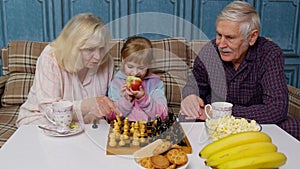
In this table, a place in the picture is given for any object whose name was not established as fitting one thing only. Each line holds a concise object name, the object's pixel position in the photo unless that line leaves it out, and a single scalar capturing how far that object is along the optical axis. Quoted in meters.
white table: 1.00
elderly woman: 1.47
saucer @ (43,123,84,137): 1.20
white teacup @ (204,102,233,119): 1.21
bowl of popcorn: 1.02
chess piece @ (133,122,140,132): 1.16
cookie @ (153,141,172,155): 0.97
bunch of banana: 0.81
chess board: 1.07
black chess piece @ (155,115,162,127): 1.19
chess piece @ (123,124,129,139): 1.11
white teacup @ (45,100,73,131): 1.21
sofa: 2.05
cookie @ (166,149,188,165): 0.94
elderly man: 1.57
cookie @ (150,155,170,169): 0.91
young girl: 1.45
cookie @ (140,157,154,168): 0.91
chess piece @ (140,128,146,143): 1.09
